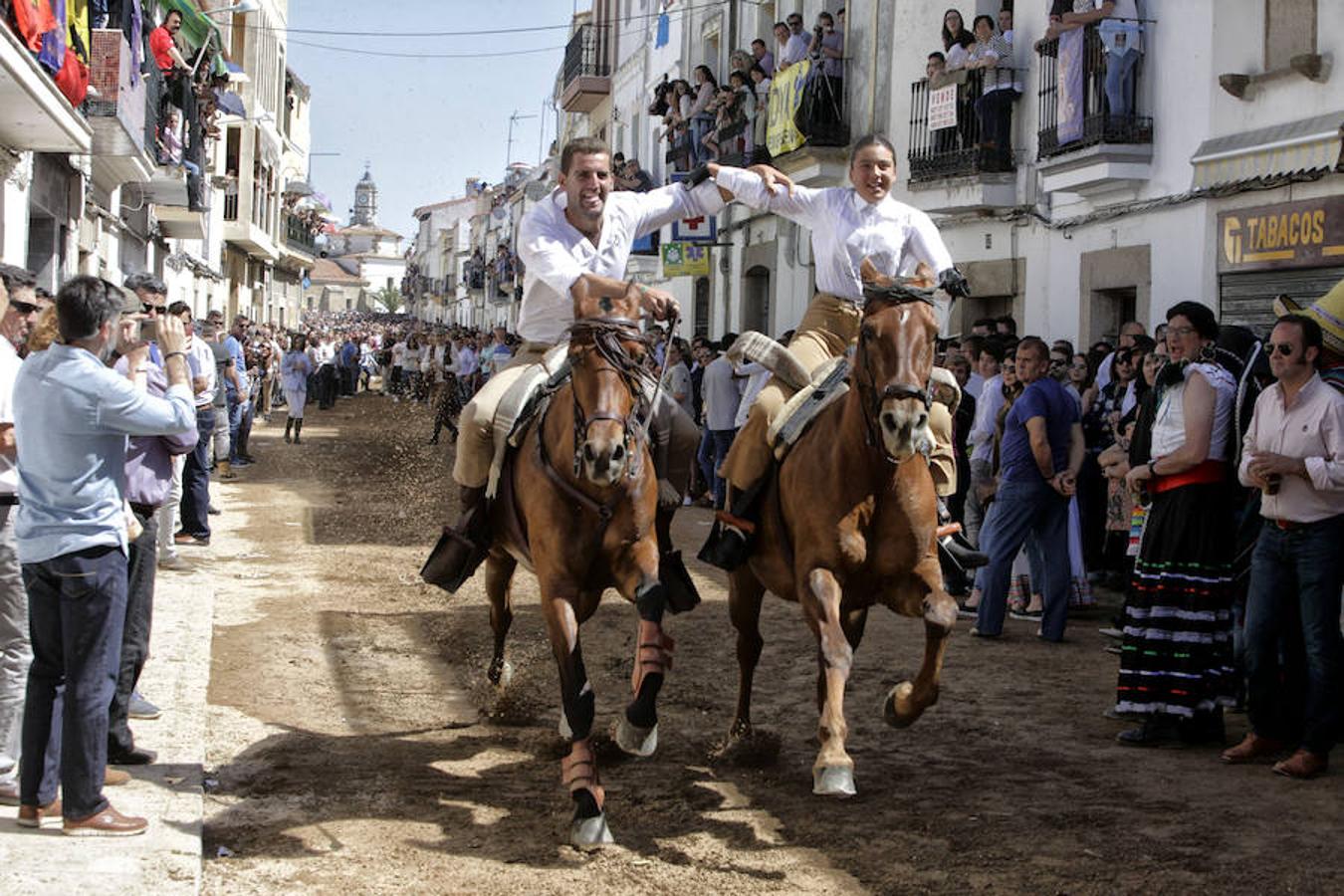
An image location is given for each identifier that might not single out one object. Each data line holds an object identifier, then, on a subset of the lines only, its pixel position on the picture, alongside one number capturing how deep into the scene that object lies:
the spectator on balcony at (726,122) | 26.28
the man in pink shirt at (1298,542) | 6.77
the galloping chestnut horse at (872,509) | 5.70
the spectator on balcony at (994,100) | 18.62
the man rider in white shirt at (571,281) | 6.72
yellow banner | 23.31
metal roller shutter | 13.46
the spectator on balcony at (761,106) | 25.69
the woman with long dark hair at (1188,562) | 7.51
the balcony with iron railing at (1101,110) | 15.80
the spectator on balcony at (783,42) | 24.33
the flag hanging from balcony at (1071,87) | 16.42
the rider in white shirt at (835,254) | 6.87
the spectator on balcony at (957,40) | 19.33
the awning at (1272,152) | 12.98
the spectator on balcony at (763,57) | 26.22
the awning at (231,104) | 37.08
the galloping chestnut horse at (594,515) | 5.71
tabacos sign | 13.02
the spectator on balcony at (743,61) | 26.17
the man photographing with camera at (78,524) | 5.25
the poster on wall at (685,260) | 29.20
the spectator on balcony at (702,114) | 28.09
